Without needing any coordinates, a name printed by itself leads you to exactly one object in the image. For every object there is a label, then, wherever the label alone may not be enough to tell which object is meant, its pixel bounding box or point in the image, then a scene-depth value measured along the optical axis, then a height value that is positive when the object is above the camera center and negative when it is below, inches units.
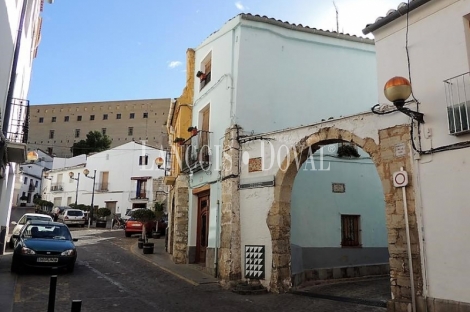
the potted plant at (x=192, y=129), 530.6 +134.1
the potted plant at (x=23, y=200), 1778.1 +126.3
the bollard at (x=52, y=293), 187.5 -31.4
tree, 2210.9 +474.2
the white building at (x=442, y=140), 241.4 +59.8
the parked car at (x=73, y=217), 1156.5 +31.2
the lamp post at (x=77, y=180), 1612.0 +194.0
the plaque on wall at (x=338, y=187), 469.4 +52.0
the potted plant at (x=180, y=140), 570.9 +127.5
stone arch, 266.7 +21.9
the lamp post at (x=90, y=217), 1214.9 +37.6
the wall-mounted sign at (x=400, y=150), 279.9 +58.4
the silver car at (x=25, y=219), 598.3 +12.7
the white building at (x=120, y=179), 1534.2 +195.1
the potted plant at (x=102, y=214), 1265.6 +46.6
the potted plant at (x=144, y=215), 740.4 +26.7
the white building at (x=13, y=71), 346.6 +156.3
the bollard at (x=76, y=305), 153.8 -30.0
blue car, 385.7 -22.1
